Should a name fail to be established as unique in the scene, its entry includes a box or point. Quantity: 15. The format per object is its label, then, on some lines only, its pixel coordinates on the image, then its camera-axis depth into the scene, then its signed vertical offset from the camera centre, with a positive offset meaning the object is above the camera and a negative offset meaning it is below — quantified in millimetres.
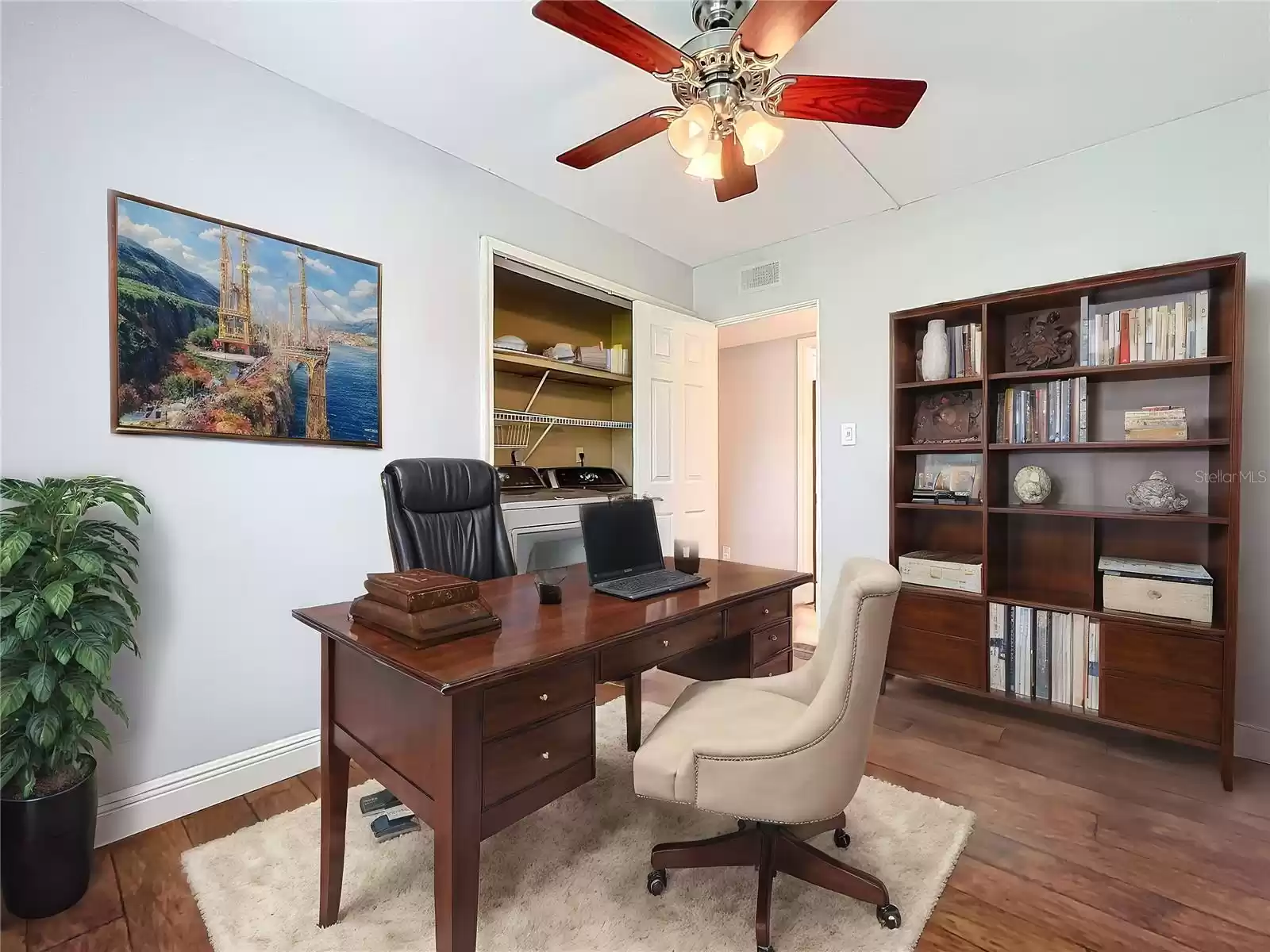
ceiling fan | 1455 +1116
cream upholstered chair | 1300 -671
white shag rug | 1451 -1162
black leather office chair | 2105 -192
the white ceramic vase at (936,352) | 2918 +579
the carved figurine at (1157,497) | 2375 -117
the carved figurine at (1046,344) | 2701 +575
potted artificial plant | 1475 -551
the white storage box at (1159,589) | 2232 -478
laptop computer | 1765 -273
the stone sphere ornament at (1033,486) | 2725 -82
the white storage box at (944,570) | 2766 -498
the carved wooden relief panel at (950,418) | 2969 +259
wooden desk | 1081 -498
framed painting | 1914 +496
